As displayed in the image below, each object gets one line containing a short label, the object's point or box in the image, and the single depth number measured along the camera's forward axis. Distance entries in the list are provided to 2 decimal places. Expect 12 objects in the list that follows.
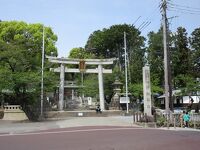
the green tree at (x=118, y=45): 36.74
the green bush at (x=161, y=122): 15.16
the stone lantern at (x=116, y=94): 28.47
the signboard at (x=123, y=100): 24.72
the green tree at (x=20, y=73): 18.62
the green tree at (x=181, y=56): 33.96
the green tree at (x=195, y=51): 33.14
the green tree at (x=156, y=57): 33.92
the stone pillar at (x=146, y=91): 16.91
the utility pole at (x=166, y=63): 16.17
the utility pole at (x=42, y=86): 19.85
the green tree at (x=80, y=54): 39.66
